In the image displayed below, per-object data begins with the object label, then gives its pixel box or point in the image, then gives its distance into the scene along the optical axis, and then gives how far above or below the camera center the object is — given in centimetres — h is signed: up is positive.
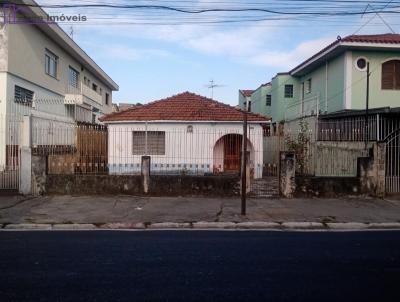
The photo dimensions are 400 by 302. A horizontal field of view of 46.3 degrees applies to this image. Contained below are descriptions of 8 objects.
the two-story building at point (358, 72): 2139 +350
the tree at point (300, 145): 1606 +0
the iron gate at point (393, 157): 1505 -38
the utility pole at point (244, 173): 1141 -72
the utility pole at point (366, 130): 1684 +53
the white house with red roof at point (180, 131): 1953 +63
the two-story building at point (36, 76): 1532 +360
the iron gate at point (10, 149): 1434 -16
